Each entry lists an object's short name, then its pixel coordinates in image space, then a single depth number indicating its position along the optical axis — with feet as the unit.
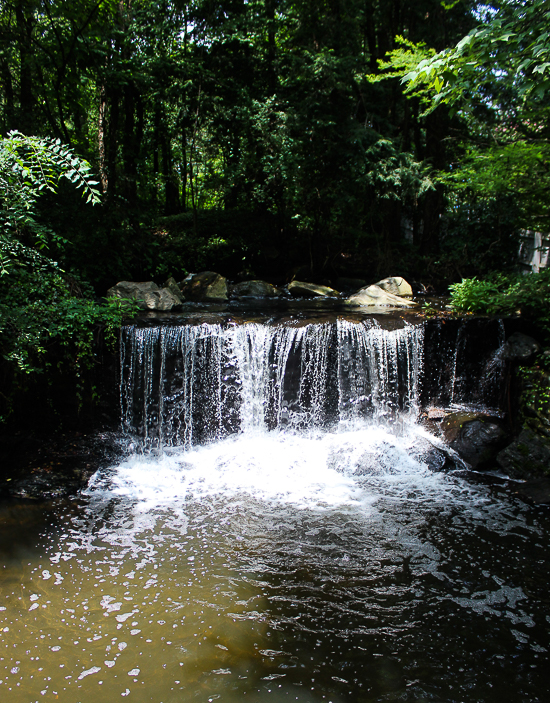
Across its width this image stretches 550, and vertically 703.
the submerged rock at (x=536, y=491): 18.10
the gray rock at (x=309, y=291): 38.35
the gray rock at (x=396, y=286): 37.91
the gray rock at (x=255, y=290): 38.32
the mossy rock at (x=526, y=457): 19.94
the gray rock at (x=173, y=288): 33.90
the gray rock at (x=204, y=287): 36.22
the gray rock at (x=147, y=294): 30.45
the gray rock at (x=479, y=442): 21.16
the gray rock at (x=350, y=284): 42.52
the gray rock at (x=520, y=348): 23.31
